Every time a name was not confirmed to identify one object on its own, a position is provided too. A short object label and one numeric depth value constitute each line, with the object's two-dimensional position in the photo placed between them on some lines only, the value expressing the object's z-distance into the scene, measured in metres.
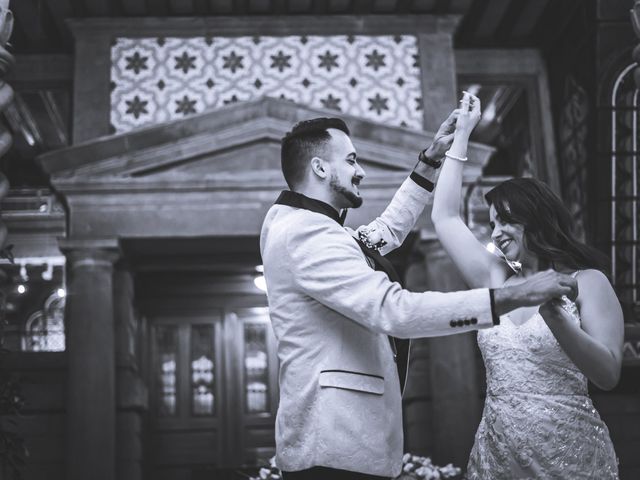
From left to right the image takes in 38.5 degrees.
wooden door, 12.23
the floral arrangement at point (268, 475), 6.50
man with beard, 2.72
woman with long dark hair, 3.20
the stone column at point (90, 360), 8.58
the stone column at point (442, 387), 8.97
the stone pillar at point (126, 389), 9.61
